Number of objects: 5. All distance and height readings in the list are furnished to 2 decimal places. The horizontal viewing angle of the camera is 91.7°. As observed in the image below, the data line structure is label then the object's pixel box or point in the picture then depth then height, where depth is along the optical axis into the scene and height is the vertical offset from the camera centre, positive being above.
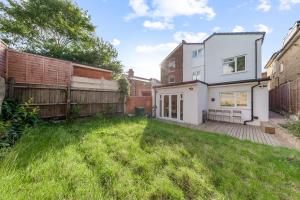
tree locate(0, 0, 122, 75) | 13.62 +7.24
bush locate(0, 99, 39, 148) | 3.40 -0.63
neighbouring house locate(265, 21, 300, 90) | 10.85 +3.83
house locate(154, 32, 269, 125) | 9.58 +0.96
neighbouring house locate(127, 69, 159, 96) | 20.91 +2.61
